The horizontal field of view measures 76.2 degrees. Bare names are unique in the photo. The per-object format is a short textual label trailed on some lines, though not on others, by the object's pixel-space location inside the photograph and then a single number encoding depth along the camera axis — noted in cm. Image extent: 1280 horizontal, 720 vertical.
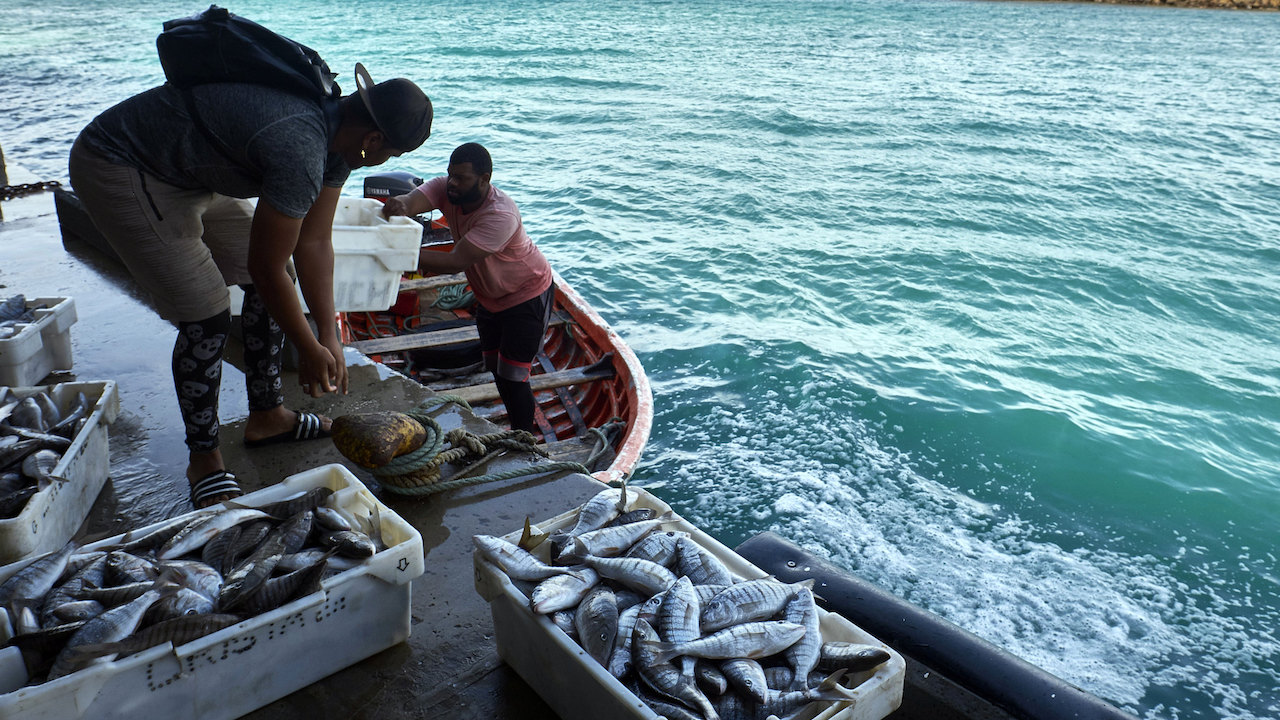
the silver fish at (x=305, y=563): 242
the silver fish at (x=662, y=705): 195
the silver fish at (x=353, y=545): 244
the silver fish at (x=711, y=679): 207
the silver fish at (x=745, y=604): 222
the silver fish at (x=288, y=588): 229
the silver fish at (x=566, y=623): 223
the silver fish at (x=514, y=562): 237
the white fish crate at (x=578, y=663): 199
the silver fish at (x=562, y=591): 222
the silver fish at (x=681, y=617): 214
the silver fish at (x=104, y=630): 198
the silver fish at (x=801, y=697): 198
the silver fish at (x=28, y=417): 324
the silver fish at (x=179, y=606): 222
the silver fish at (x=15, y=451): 294
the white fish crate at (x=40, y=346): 390
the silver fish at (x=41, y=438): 308
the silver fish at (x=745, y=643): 211
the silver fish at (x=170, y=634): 200
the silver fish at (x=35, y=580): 223
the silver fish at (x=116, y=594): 229
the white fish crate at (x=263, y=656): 197
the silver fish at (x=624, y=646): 209
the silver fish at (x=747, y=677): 202
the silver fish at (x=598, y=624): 215
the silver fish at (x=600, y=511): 264
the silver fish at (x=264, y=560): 229
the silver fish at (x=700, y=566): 240
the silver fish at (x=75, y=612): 218
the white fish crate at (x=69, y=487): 259
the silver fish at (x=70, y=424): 323
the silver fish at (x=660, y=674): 199
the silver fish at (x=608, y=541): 246
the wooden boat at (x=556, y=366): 595
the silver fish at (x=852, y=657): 209
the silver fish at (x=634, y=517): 267
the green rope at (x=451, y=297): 836
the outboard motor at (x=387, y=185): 923
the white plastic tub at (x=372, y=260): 532
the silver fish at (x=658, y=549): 246
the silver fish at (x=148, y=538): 255
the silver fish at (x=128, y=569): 239
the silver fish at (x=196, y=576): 237
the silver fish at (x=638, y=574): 234
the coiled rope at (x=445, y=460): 340
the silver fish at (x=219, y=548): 254
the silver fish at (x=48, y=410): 335
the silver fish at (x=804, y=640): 211
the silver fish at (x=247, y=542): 251
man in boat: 507
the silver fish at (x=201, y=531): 254
